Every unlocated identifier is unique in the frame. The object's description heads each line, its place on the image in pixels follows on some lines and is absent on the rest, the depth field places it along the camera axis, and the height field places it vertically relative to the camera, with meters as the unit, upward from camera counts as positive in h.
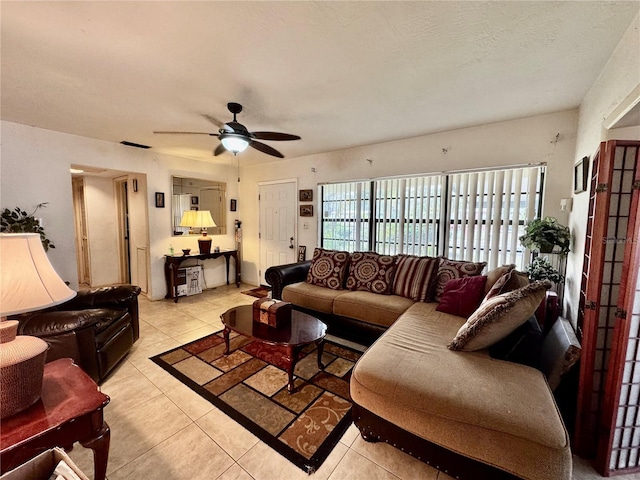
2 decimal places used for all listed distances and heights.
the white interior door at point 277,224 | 4.82 -0.09
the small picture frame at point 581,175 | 2.09 +0.41
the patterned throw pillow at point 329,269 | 3.38 -0.64
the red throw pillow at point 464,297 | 2.34 -0.67
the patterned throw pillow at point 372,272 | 3.12 -0.63
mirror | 4.58 +0.33
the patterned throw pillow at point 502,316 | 1.59 -0.56
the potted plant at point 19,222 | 2.94 -0.08
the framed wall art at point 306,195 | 4.53 +0.43
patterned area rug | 1.66 -1.35
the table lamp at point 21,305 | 0.99 -0.35
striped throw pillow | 2.84 -0.61
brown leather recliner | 1.85 -0.87
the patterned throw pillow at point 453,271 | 2.75 -0.51
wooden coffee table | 2.06 -0.95
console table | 4.29 -0.83
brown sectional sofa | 1.12 -0.89
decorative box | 2.33 -0.84
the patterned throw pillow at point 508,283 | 1.98 -0.46
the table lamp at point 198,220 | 4.42 -0.03
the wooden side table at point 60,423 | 0.95 -0.79
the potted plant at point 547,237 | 2.37 -0.11
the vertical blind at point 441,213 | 2.93 +0.11
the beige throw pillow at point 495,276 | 2.32 -0.47
